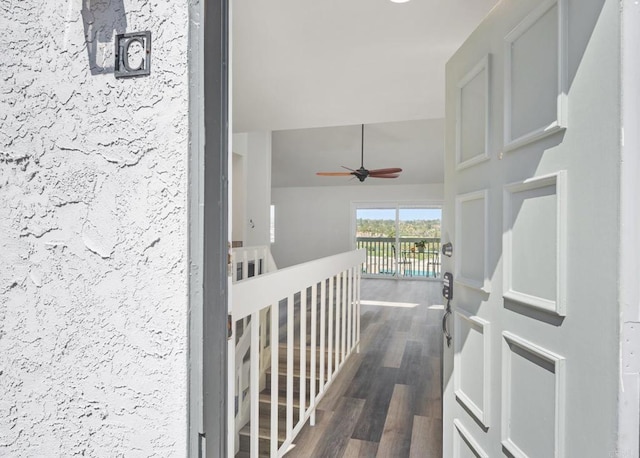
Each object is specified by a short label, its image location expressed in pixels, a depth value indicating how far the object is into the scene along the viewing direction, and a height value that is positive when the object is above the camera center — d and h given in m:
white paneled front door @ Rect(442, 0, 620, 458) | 0.75 -0.01
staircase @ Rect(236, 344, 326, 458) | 2.40 -1.32
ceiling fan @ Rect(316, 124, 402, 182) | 5.77 +0.89
